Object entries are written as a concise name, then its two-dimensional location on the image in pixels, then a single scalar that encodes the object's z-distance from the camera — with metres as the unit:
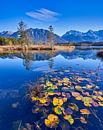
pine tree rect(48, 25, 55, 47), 52.96
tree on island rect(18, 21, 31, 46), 43.54
